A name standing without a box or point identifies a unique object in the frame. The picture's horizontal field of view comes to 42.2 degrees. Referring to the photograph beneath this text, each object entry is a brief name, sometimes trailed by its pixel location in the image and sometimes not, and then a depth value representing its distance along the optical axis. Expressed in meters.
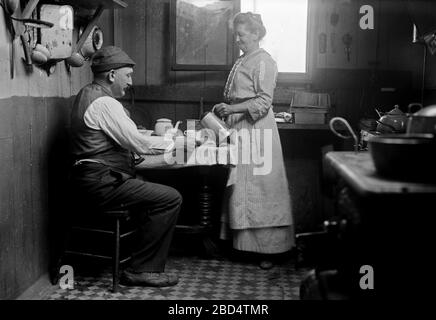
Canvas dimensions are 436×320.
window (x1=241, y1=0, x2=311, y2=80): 5.09
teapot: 4.55
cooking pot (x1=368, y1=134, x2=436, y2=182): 1.76
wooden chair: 3.74
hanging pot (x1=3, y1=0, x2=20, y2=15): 3.08
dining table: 4.00
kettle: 3.54
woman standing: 4.36
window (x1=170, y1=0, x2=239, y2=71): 5.05
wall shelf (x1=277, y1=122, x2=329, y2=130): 4.84
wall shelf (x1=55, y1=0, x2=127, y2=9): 4.04
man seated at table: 3.72
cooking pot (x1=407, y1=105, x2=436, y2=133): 2.08
